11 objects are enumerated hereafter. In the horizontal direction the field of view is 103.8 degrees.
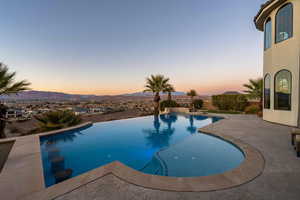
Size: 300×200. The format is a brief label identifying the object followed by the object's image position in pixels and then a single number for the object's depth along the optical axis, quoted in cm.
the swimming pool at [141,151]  376
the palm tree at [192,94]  1699
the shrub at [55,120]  766
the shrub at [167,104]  1783
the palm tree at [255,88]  1095
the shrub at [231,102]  1423
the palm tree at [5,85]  649
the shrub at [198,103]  1791
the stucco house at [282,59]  636
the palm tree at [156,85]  1611
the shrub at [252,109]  1217
